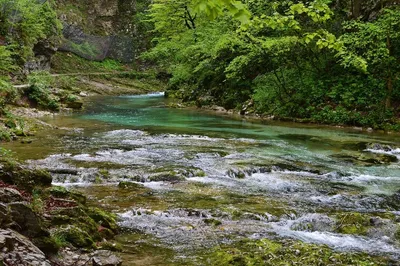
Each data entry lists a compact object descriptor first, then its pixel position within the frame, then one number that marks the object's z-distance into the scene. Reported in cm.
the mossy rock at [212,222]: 692
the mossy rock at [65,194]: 685
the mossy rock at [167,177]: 977
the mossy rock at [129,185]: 900
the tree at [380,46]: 1886
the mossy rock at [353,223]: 670
